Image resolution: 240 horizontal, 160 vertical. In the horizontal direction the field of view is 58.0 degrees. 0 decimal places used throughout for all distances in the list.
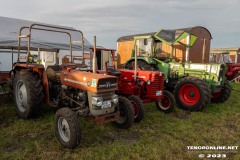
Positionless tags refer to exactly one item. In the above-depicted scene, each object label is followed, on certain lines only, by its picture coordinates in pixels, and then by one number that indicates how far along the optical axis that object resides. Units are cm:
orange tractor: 329
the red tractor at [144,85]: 505
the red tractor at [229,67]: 1132
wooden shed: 1239
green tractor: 566
